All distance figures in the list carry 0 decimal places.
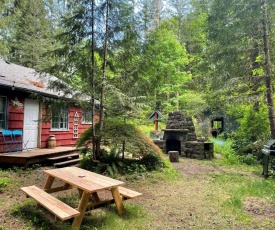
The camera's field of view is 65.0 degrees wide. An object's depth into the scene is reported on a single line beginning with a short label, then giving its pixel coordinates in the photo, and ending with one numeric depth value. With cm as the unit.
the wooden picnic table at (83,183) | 297
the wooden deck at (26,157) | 646
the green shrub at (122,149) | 640
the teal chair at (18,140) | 731
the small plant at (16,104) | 640
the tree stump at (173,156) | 873
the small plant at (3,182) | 469
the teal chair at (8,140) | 695
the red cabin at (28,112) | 692
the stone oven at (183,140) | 991
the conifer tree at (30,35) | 1631
